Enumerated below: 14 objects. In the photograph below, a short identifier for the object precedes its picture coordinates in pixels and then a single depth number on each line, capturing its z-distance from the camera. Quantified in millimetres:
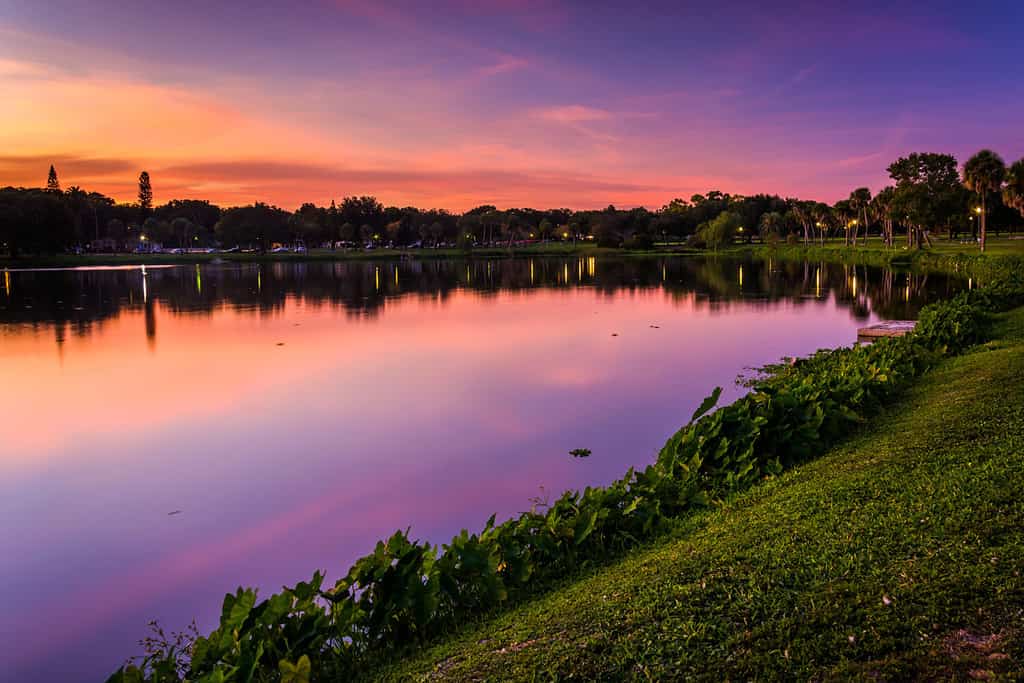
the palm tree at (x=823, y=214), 124125
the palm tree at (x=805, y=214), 130750
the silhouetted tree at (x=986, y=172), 63469
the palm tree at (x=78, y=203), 141000
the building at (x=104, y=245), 155125
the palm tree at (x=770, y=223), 137500
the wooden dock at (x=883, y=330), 23078
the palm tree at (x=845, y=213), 114750
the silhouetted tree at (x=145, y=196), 177125
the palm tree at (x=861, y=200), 108062
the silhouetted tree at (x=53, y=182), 149625
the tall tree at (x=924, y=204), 79188
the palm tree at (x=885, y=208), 96375
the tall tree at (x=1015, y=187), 62781
